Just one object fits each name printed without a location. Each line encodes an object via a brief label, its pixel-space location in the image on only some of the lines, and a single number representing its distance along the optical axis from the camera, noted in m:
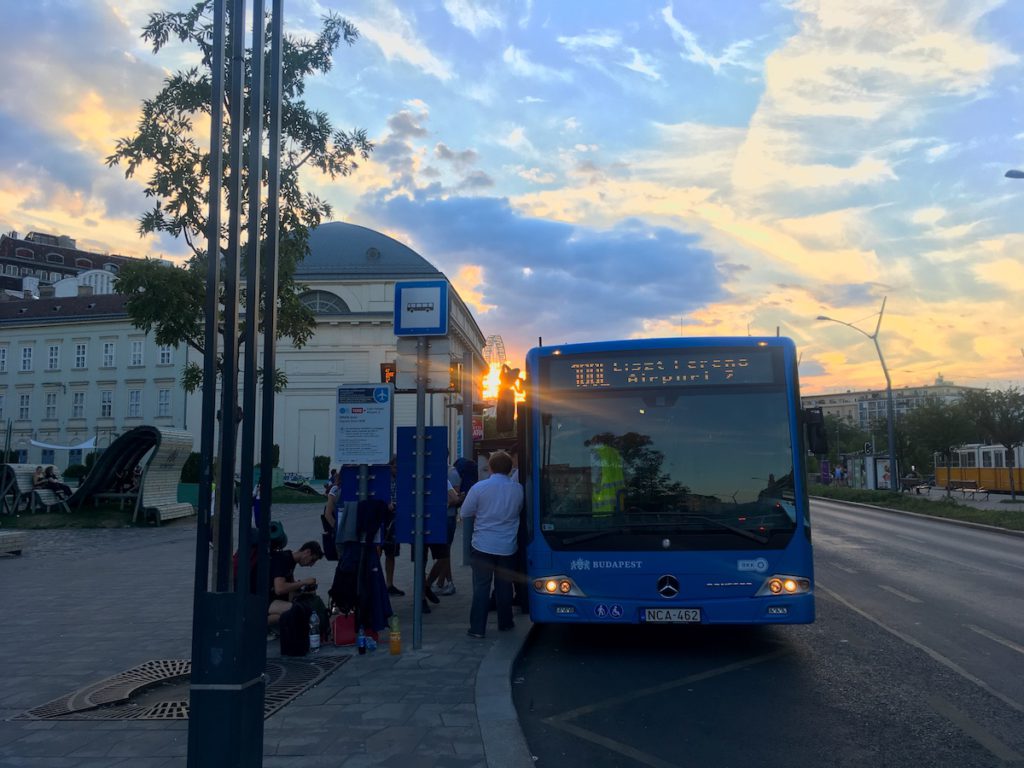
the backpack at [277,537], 8.84
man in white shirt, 9.02
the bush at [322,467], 56.84
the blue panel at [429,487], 8.92
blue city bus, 8.14
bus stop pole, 8.45
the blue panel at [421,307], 8.87
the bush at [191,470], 44.62
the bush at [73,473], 50.05
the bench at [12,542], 18.64
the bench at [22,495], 27.50
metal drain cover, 6.27
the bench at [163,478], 26.16
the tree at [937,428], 51.41
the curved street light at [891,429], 39.62
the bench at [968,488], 47.46
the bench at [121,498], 27.76
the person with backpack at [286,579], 8.78
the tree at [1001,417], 37.75
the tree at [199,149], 12.67
